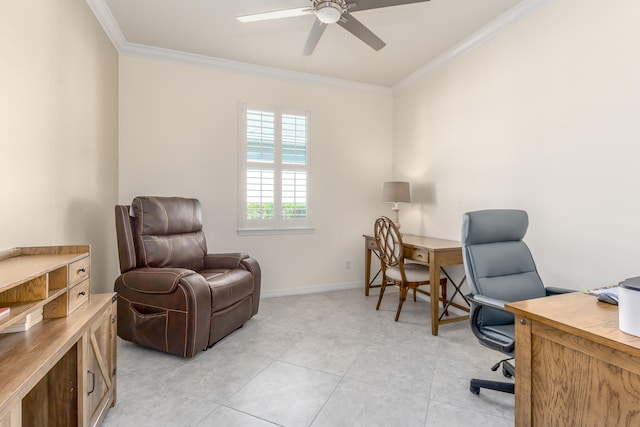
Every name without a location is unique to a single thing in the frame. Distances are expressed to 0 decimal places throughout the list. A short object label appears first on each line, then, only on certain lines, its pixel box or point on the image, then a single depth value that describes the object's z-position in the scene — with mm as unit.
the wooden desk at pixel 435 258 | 2609
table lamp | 3479
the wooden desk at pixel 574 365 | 934
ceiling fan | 1914
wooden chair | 2801
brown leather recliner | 2092
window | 3475
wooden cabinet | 961
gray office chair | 1660
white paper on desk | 1379
